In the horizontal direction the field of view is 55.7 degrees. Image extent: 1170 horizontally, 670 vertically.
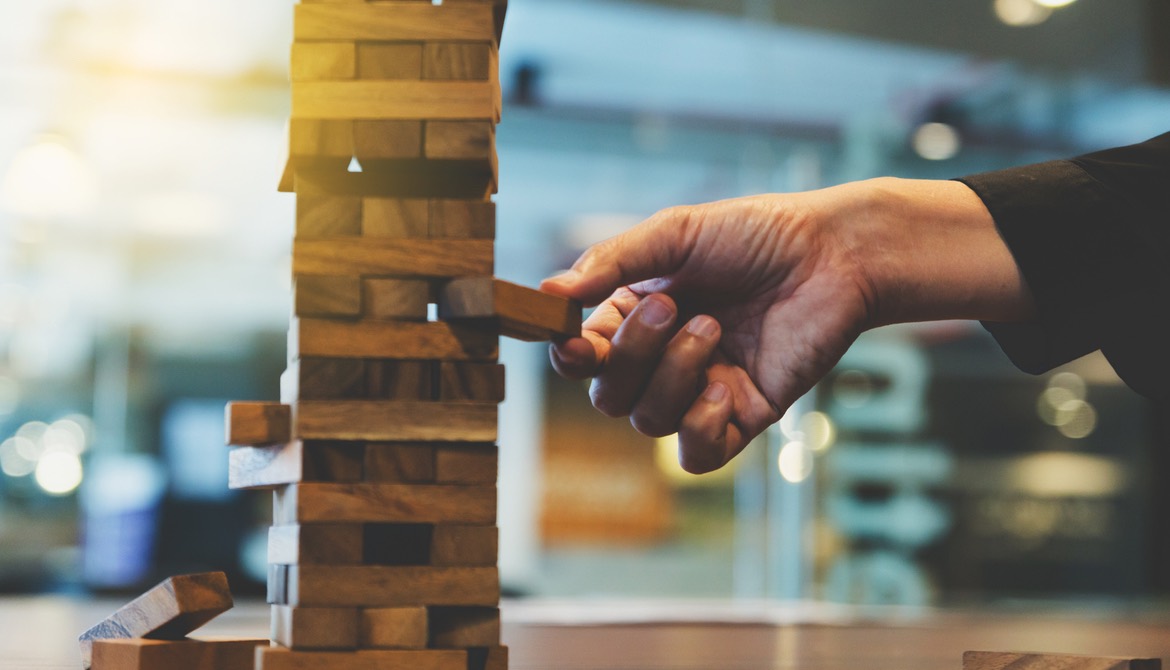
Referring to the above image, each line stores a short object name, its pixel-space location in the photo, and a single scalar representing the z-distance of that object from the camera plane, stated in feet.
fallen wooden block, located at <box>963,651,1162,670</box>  2.94
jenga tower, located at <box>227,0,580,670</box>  2.81
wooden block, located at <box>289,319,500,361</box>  2.88
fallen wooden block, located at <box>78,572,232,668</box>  3.10
